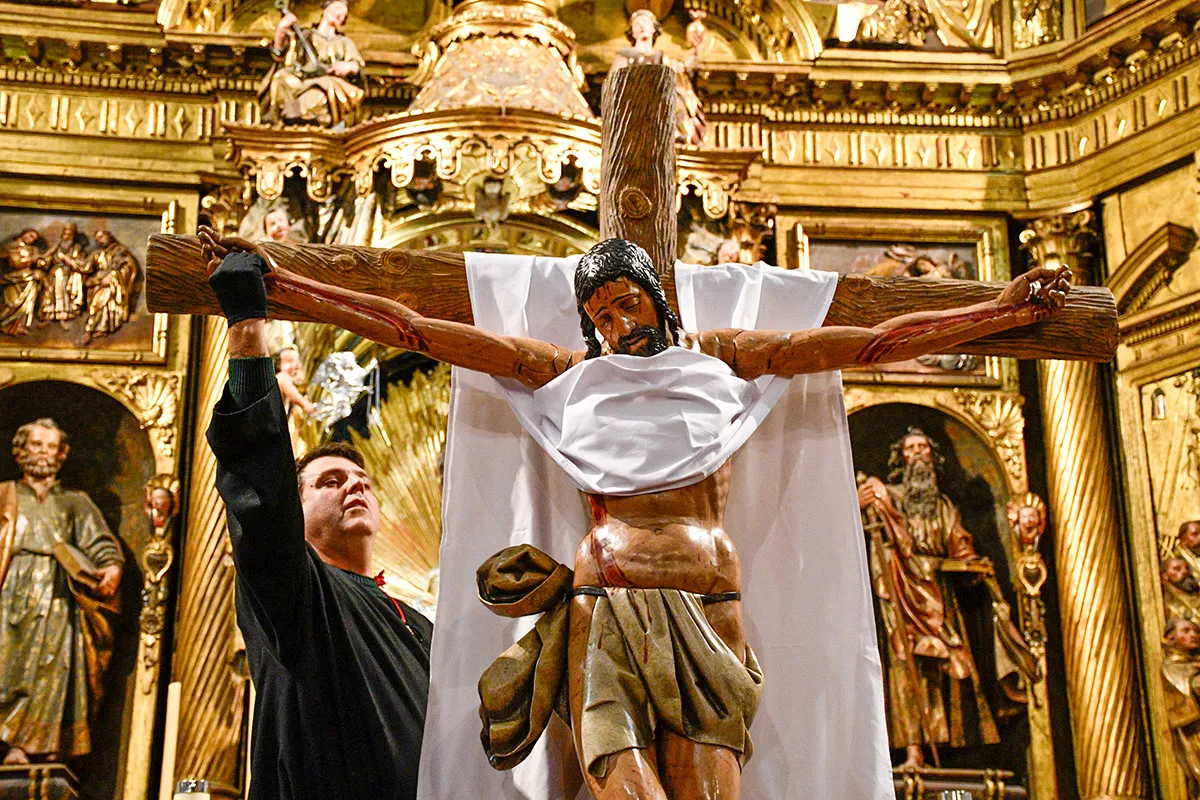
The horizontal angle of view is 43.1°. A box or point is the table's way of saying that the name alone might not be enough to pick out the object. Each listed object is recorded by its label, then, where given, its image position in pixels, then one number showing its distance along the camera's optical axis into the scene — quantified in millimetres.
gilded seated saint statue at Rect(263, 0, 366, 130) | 8016
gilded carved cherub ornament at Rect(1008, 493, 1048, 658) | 7789
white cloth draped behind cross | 3355
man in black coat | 3150
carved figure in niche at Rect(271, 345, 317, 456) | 7258
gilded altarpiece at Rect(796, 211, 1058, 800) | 7668
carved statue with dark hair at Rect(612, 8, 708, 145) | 8033
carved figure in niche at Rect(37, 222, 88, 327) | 8117
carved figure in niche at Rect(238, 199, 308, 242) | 7699
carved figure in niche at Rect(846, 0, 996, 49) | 9062
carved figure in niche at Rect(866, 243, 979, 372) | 8578
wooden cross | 3469
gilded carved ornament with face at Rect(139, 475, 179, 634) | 7547
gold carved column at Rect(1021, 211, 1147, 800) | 7551
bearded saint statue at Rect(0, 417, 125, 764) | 7219
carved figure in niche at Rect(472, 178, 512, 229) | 7609
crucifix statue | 3021
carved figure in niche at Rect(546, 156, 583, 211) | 7645
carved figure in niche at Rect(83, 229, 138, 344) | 8141
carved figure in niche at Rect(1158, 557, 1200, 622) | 7422
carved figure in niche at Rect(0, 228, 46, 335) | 8047
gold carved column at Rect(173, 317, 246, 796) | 7219
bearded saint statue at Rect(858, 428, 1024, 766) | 7582
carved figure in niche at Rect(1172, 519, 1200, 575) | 7461
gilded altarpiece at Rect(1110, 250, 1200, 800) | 7566
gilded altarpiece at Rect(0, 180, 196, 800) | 7496
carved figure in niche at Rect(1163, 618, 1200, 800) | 7199
